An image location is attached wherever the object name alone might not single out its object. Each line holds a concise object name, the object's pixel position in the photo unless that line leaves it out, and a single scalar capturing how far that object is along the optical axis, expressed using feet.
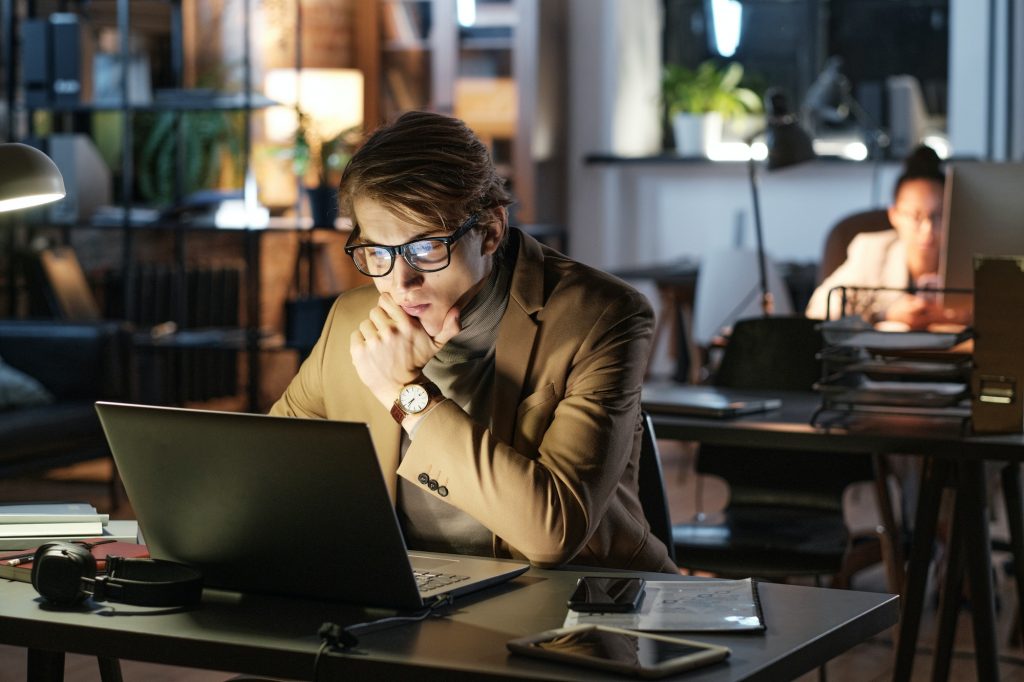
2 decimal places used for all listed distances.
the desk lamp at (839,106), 39.93
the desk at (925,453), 13.85
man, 8.97
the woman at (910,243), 21.50
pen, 8.65
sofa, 27.45
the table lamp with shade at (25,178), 8.93
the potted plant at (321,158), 33.62
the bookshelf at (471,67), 43.48
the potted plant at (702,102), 46.45
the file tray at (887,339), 14.05
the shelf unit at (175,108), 31.54
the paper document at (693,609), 7.21
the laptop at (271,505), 7.17
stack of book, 9.30
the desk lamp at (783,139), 21.14
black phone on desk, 7.53
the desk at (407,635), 6.63
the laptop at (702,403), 15.16
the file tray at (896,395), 14.61
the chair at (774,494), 15.59
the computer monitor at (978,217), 14.62
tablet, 6.42
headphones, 7.66
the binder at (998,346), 13.52
